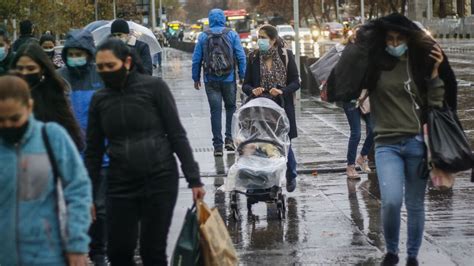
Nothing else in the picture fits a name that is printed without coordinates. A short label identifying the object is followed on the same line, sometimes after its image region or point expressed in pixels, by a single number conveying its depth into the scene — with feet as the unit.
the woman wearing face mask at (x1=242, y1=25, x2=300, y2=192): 36.65
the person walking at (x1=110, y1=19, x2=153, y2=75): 36.73
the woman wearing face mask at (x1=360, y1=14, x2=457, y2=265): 24.38
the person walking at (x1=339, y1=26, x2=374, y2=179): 40.63
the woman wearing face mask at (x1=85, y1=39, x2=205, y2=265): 20.82
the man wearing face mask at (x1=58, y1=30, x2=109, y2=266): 25.64
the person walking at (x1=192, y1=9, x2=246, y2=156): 47.44
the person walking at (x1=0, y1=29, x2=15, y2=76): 32.40
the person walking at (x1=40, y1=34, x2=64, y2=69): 41.64
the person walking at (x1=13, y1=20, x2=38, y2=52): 47.37
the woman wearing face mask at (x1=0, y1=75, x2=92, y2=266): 16.62
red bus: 267.68
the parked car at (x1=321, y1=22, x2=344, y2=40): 296.73
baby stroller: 32.94
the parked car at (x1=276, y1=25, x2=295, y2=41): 257.96
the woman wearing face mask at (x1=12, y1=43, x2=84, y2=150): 22.27
